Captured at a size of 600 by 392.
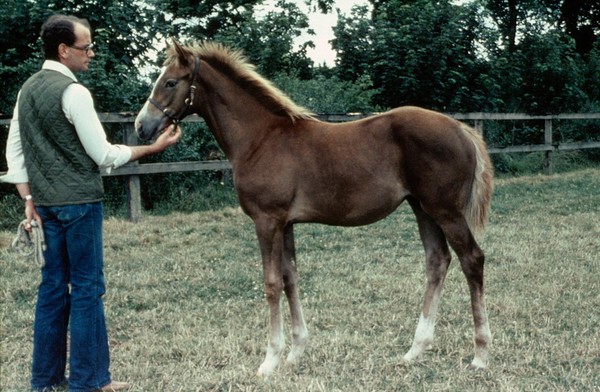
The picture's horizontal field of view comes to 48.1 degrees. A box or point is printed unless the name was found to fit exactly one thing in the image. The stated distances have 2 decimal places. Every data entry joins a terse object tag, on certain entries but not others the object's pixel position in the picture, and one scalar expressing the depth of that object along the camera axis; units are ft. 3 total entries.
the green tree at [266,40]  51.98
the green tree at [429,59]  52.85
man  12.11
